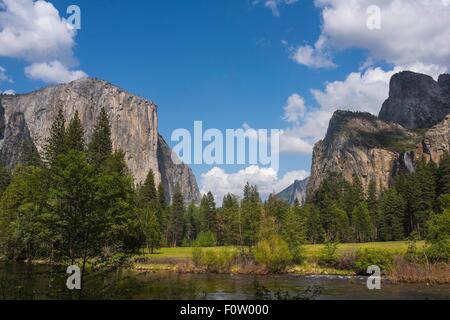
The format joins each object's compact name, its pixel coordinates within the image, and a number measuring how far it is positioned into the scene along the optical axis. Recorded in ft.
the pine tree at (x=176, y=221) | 391.86
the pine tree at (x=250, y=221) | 236.22
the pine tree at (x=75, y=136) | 191.54
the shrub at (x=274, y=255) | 179.83
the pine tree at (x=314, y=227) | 334.65
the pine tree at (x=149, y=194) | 324.39
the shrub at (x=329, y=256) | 180.96
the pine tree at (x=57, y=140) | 186.64
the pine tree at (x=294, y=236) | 191.62
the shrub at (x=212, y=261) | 184.14
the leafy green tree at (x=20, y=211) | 162.40
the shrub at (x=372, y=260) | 156.15
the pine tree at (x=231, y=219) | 276.82
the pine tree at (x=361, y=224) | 322.90
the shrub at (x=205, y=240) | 332.64
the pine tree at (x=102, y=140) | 216.74
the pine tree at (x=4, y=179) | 290.54
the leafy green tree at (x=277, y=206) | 326.69
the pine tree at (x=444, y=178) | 310.45
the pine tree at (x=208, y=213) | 407.34
